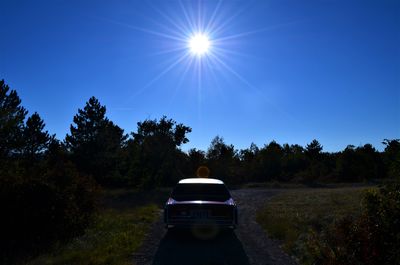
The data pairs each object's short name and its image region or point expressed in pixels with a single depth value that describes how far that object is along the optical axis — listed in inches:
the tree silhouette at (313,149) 3275.1
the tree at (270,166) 2677.2
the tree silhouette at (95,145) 1875.0
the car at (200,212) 439.8
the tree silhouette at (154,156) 1514.5
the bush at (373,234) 210.1
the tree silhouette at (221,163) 2284.7
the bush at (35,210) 421.7
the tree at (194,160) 2202.3
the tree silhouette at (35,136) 2016.7
